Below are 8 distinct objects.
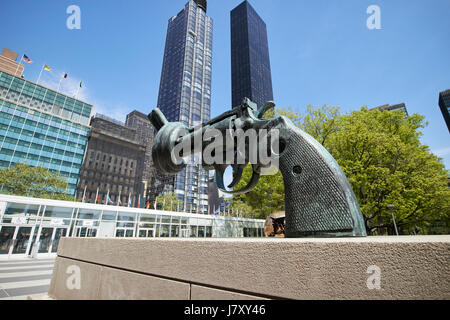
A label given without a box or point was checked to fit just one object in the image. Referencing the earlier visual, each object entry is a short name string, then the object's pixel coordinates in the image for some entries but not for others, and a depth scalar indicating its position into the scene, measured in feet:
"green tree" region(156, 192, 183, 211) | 110.73
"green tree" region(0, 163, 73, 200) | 69.15
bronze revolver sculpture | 4.79
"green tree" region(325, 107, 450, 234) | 32.86
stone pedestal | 2.26
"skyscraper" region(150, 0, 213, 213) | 167.43
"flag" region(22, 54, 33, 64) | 90.17
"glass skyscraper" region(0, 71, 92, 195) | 123.03
